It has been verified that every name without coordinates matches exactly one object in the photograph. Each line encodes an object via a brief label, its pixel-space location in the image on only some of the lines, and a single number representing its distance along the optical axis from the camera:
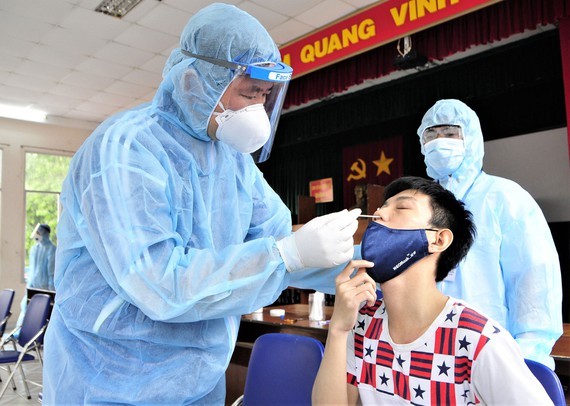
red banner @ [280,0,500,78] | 3.63
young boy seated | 1.09
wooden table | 3.04
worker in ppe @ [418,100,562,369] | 1.72
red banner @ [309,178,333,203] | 9.09
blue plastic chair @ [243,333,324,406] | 1.65
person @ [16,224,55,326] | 7.59
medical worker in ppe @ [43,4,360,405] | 0.97
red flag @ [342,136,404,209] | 7.67
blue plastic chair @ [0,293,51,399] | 3.80
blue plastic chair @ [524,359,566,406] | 1.20
